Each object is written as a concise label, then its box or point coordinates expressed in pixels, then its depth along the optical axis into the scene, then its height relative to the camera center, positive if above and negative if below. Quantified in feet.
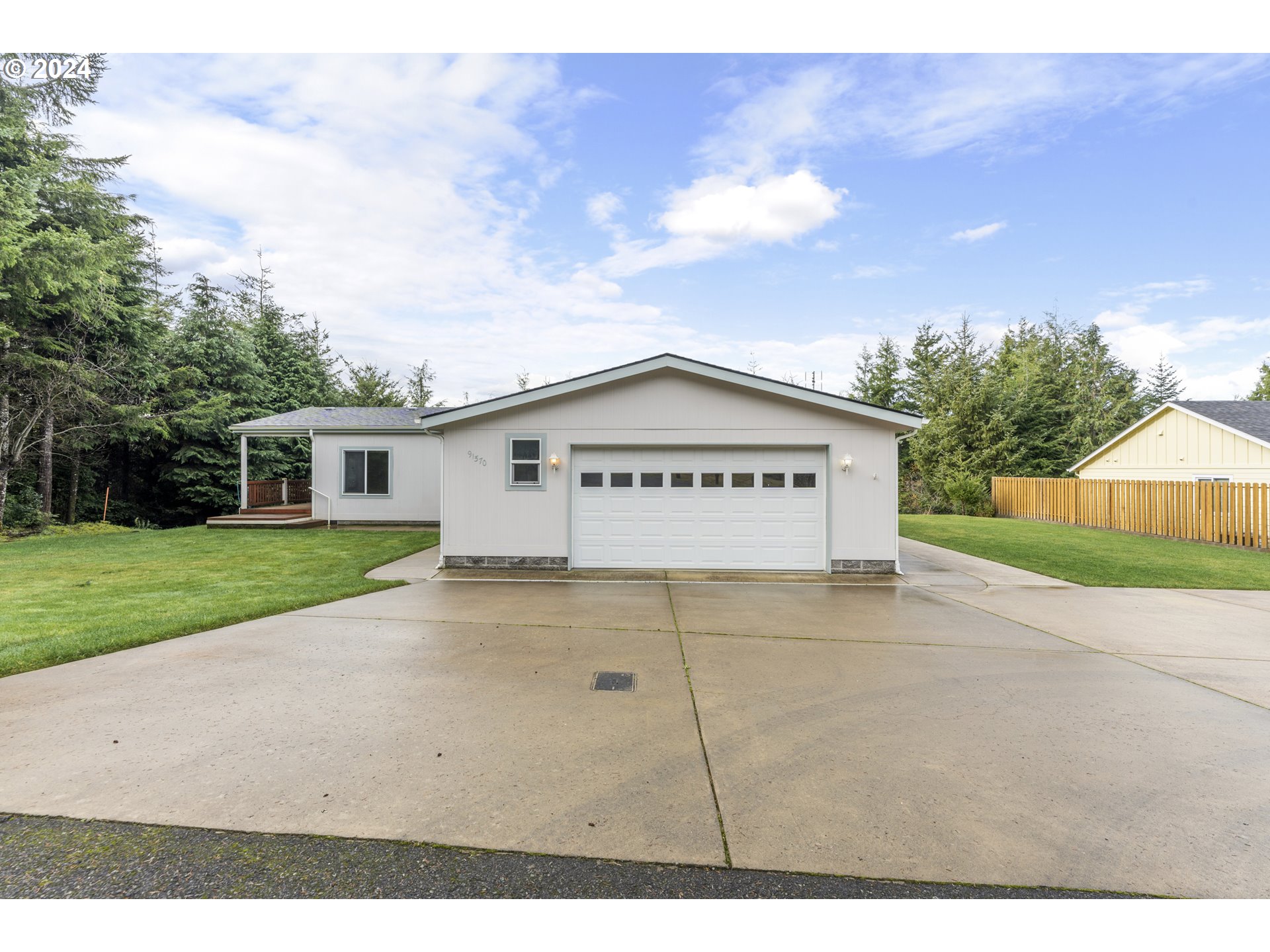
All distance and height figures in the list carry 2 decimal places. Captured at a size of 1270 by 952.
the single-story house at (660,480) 31.14 +0.46
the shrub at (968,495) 72.08 -0.89
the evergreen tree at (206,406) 62.90 +9.58
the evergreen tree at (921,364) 104.83 +23.48
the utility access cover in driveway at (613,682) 14.05 -4.95
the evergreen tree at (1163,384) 111.75 +20.92
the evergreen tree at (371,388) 113.29 +20.75
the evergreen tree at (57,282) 44.91 +17.38
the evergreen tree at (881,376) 108.88 +22.30
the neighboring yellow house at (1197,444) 50.16 +4.43
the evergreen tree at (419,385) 124.88 +22.95
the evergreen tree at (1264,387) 111.65 +20.48
